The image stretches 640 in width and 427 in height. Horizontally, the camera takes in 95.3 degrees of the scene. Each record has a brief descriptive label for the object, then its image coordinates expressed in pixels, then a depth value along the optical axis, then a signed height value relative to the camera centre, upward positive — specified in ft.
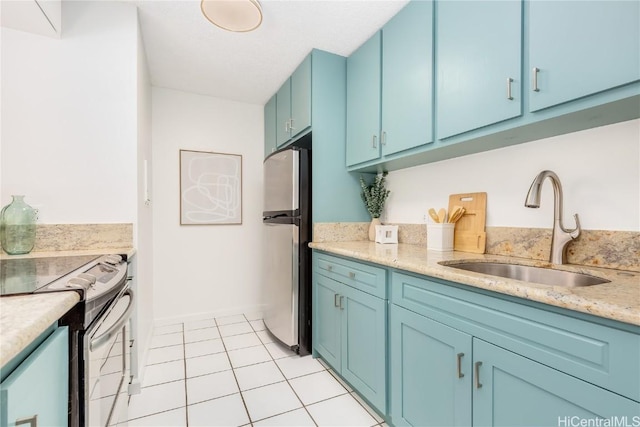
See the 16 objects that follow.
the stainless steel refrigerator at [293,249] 7.42 -0.94
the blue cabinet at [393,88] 5.43 +2.68
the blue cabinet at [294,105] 7.71 +3.16
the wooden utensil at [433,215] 6.20 -0.04
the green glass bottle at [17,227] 4.96 -0.26
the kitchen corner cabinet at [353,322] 4.99 -2.19
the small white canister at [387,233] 7.13 -0.49
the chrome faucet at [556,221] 4.12 -0.11
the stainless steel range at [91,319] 2.60 -1.15
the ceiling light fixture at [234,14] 5.30 +3.80
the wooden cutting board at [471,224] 5.48 -0.22
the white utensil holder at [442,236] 5.73 -0.45
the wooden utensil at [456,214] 5.81 -0.02
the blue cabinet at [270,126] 10.22 +3.15
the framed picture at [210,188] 10.00 +0.88
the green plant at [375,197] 7.70 +0.42
